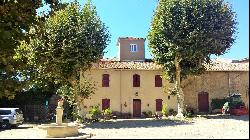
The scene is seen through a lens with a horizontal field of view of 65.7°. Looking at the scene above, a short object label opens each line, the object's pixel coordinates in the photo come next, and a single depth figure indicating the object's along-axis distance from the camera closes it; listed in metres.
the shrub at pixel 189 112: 18.13
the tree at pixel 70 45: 16.59
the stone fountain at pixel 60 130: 12.05
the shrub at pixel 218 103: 20.83
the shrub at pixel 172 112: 20.25
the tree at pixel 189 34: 17.44
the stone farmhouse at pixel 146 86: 20.39
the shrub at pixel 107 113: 19.03
